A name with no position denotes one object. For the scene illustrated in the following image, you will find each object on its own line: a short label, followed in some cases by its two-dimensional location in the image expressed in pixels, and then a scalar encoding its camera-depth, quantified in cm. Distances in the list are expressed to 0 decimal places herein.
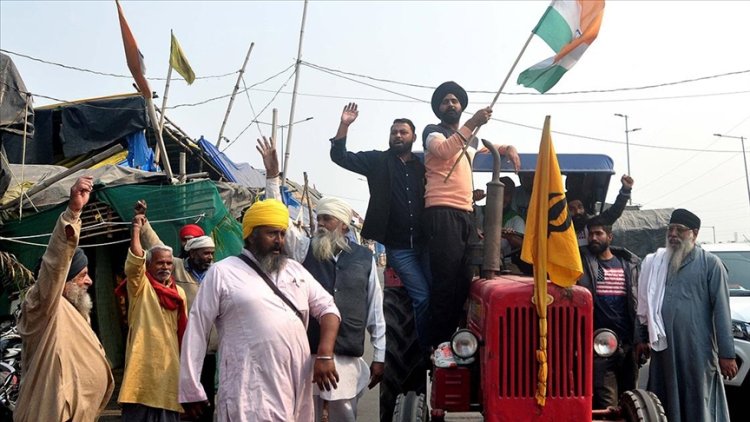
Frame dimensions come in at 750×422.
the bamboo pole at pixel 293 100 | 1384
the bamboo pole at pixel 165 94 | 1019
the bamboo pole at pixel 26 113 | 735
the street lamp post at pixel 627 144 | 4216
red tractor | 406
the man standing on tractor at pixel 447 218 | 509
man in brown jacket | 392
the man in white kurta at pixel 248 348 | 362
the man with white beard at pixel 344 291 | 468
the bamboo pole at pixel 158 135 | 749
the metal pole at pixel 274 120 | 1232
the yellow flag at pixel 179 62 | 1129
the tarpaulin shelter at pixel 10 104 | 716
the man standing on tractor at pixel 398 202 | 548
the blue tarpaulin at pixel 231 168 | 1335
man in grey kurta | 532
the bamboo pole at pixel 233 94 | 1484
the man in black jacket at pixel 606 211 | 584
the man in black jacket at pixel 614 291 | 545
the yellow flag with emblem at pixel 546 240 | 399
